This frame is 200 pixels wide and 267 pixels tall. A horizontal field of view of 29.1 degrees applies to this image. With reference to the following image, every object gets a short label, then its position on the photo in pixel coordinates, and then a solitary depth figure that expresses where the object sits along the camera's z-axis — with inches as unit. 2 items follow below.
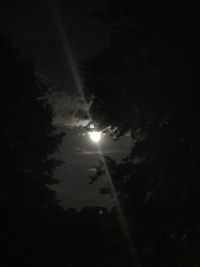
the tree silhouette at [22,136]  631.8
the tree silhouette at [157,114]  390.3
